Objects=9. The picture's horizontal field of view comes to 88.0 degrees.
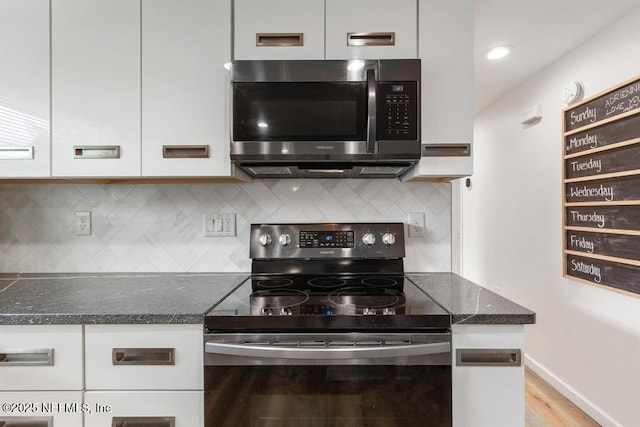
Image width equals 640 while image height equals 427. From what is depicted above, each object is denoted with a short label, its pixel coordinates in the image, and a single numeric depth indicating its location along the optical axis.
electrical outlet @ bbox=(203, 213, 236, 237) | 1.69
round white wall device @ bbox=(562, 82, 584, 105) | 2.20
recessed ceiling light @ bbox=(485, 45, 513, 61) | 2.20
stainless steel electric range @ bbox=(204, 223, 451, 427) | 1.00
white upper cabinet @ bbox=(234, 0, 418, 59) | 1.36
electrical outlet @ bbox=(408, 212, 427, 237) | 1.69
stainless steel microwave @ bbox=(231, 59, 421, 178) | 1.31
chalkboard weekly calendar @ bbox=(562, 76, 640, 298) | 1.78
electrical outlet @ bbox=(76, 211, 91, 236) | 1.69
